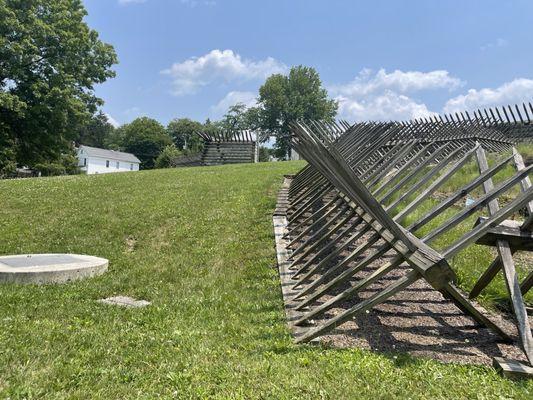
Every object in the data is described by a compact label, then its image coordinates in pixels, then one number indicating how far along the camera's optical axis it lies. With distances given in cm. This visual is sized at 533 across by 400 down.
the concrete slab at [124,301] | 499
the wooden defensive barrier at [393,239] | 363
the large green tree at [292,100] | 8150
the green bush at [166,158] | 6272
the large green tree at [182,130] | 9831
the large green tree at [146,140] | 8919
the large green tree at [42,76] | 2741
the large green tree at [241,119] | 8844
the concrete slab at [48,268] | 556
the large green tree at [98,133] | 9912
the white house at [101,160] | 7419
